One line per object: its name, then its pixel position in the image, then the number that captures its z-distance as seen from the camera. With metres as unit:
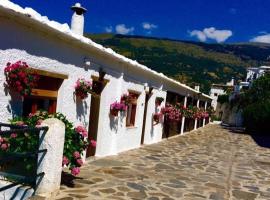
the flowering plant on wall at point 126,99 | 8.99
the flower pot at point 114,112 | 8.48
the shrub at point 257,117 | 21.60
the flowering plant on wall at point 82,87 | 6.57
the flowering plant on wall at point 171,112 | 13.74
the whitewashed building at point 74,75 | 4.79
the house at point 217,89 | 50.42
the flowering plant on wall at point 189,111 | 17.25
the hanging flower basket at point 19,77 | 4.66
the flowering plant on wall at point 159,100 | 12.75
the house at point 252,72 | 35.90
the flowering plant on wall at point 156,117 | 12.65
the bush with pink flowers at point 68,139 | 4.44
